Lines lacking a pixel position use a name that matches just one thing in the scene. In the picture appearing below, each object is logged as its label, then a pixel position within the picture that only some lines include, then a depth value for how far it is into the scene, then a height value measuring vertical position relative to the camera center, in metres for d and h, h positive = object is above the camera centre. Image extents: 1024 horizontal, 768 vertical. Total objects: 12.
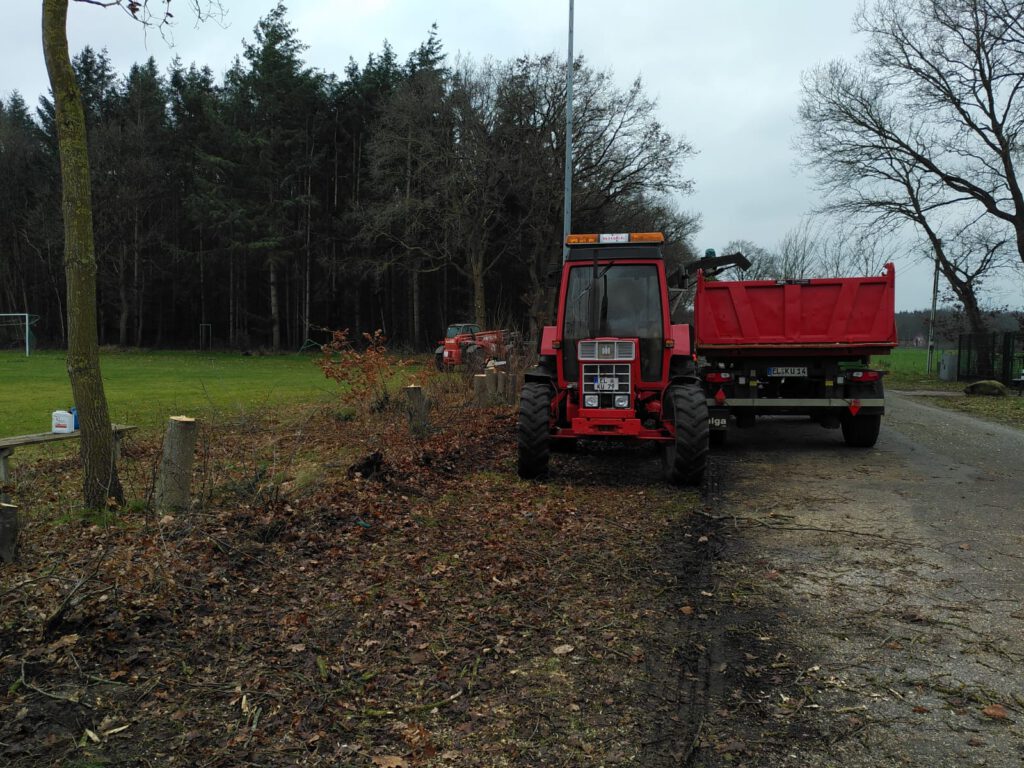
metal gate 25.67 -0.04
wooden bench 7.26 -0.93
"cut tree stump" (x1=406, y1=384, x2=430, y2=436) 10.60 -0.86
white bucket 7.08 -0.71
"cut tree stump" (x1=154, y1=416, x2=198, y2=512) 5.93 -0.94
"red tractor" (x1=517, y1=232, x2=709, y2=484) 8.19 -0.19
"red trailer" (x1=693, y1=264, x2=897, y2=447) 10.68 +0.11
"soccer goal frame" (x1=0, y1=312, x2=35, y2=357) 37.53 +1.48
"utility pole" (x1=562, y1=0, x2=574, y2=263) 17.78 +4.84
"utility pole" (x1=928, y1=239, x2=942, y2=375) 32.95 +1.61
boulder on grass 21.64 -0.98
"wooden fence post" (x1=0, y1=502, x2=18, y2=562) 5.00 -1.25
